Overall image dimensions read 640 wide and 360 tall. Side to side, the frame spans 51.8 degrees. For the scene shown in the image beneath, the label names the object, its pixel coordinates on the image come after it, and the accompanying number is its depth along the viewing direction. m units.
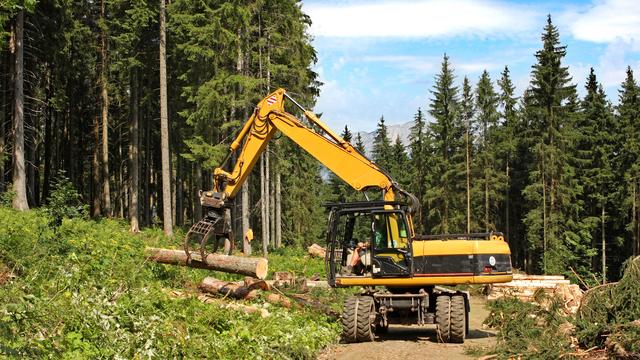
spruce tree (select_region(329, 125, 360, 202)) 74.62
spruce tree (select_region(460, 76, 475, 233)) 51.22
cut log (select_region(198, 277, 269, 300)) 14.20
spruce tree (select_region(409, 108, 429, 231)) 61.44
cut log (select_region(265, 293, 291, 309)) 14.34
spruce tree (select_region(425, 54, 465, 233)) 52.16
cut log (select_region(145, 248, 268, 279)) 13.72
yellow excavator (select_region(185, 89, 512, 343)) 12.63
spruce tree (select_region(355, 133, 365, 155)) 80.38
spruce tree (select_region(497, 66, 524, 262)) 51.87
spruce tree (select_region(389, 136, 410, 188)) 71.11
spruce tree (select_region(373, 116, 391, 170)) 76.25
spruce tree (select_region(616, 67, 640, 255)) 43.91
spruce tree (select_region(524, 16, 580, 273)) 43.66
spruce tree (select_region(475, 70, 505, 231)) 51.09
